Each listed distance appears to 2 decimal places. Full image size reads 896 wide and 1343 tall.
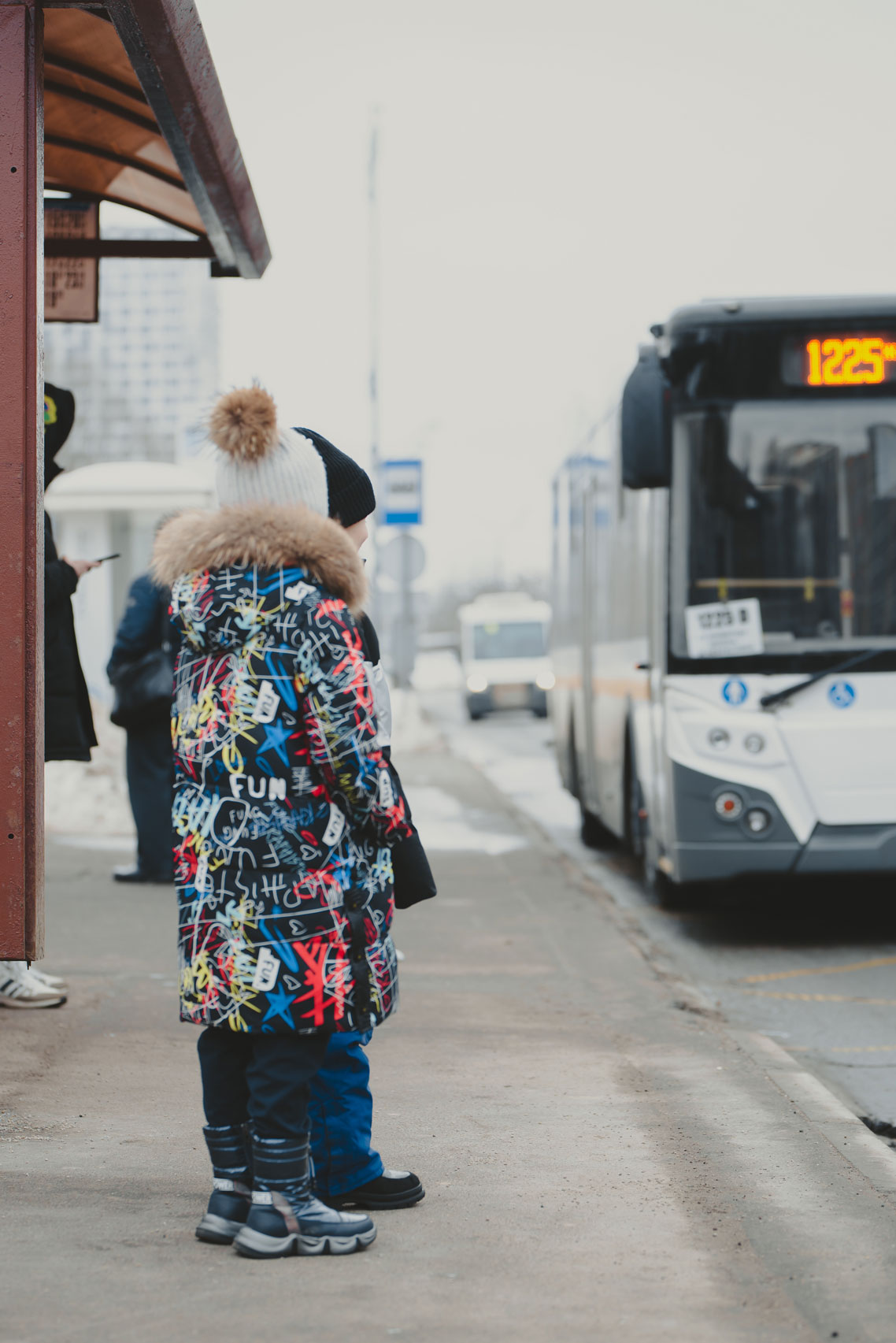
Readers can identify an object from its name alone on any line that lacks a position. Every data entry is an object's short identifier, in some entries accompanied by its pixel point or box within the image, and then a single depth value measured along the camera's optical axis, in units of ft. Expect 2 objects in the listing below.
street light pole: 93.15
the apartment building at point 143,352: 285.43
